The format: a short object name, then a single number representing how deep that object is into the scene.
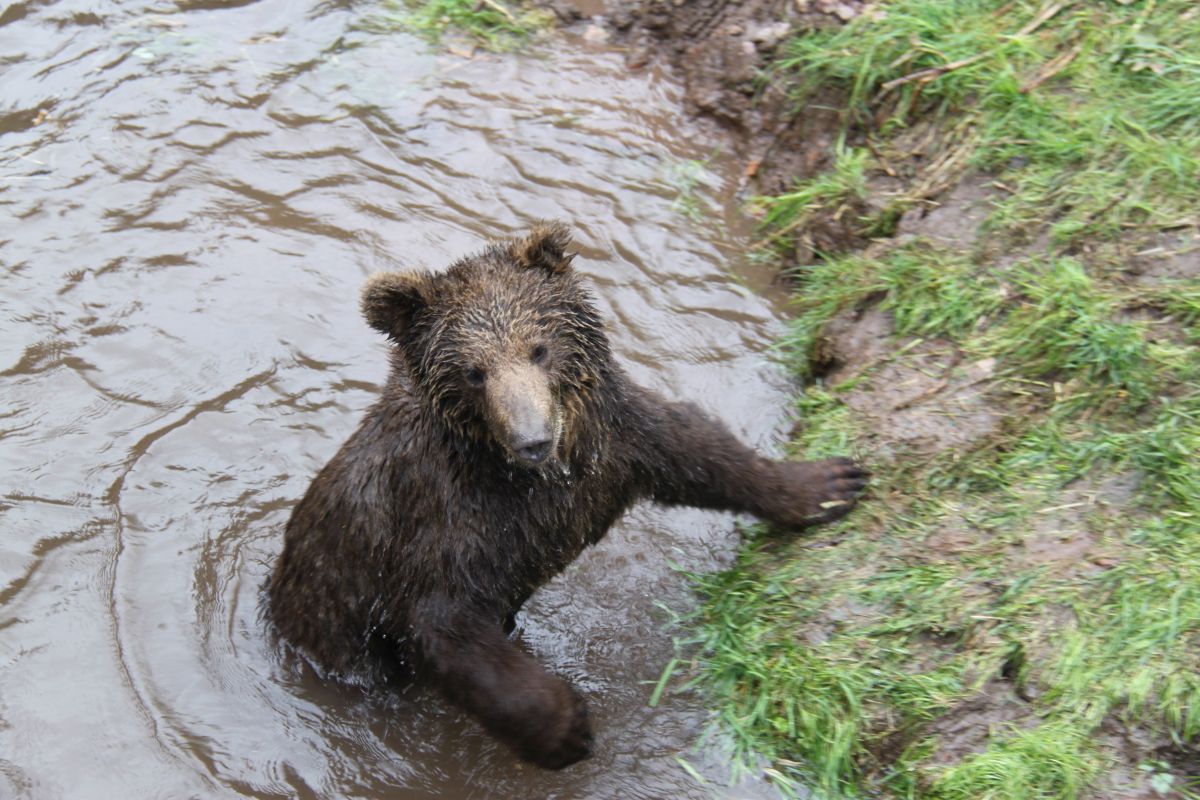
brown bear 4.59
